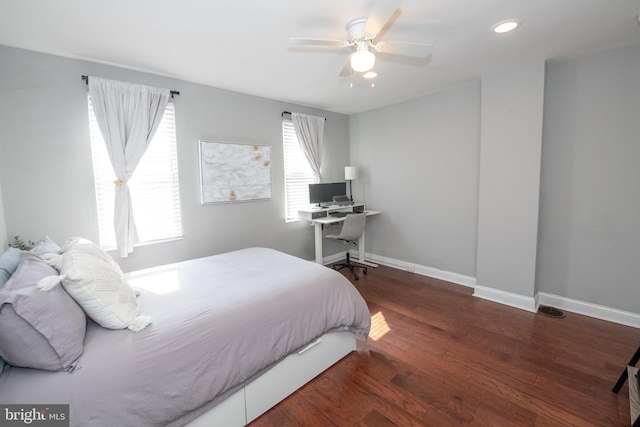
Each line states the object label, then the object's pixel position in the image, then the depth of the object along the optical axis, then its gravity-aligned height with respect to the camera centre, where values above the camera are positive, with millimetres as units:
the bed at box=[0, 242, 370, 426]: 1144 -803
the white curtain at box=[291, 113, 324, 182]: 4098 +815
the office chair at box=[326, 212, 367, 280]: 3824 -556
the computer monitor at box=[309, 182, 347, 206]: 4191 -35
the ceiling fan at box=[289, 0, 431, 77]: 1806 +984
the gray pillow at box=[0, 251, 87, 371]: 1084 -549
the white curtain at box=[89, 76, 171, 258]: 2541 +620
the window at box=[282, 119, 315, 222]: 4086 +229
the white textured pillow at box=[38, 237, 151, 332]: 1349 -484
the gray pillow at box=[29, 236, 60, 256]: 1708 -345
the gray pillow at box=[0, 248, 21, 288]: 1379 -363
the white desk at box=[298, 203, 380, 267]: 3921 -421
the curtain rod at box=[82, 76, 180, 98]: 2945 +1060
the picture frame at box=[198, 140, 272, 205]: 3252 +241
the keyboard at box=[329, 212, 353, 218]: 4220 -386
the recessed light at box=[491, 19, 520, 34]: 2029 +1201
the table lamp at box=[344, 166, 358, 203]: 4574 +275
